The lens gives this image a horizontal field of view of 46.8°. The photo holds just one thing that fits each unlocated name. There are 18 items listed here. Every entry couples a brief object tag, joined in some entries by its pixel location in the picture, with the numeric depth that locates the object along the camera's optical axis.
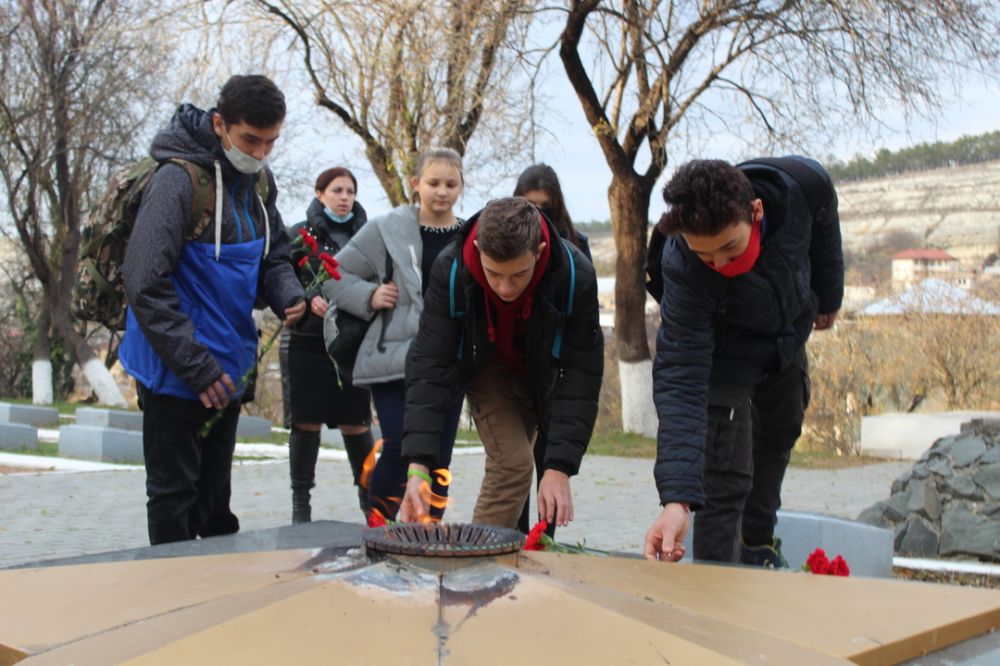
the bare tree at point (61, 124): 24.47
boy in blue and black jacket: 3.69
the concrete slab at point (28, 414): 15.71
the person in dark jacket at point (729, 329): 3.07
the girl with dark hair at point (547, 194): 4.82
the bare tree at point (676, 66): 13.55
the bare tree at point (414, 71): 15.25
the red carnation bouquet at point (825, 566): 2.89
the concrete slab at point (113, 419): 13.66
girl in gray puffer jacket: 4.55
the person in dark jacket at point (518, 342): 3.46
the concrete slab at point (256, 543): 3.13
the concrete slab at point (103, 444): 11.38
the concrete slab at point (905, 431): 15.69
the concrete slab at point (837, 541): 5.17
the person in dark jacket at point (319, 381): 5.86
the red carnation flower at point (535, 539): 3.01
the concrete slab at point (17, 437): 12.19
